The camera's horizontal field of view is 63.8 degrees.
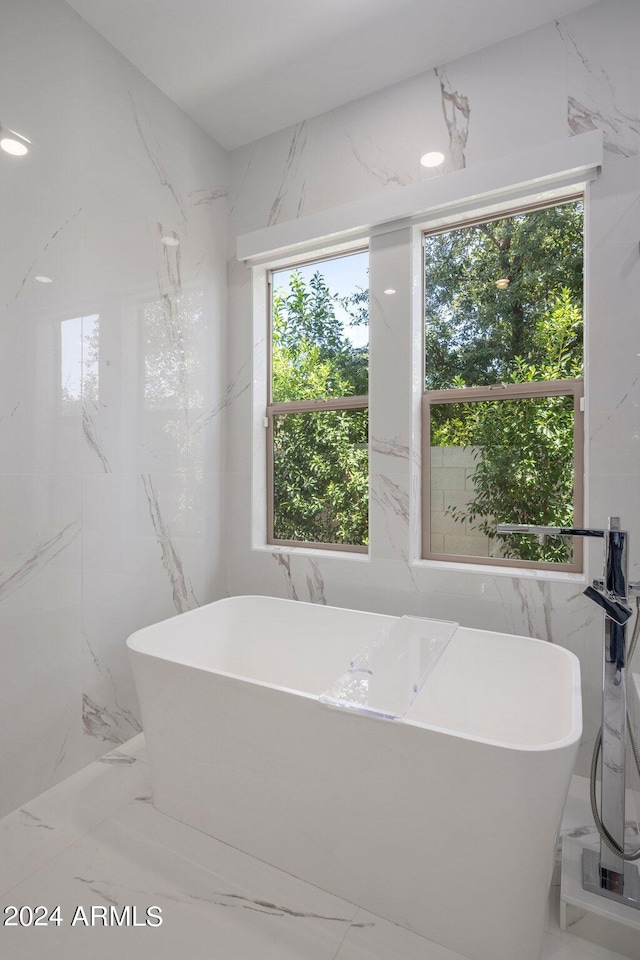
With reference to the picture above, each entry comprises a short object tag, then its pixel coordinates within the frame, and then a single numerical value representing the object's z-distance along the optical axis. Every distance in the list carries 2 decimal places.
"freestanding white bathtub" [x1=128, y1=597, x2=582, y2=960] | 1.27
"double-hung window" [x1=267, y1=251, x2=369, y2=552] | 2.76
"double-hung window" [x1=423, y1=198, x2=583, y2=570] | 2.26
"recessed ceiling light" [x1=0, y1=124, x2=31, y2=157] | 1.86
